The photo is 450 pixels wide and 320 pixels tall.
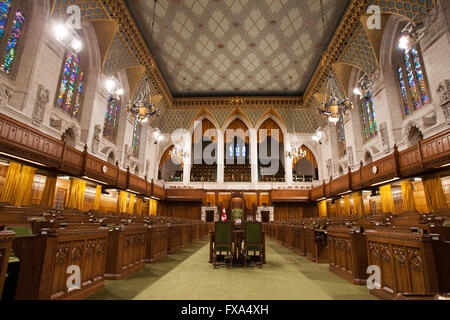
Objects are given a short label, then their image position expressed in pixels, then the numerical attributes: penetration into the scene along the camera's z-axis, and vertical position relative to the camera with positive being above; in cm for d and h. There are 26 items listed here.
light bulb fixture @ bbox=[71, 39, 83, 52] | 619 +447
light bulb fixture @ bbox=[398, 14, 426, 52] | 675 +579
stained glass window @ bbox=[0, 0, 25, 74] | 742 +588
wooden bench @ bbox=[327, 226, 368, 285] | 342 -59
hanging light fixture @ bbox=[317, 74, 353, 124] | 852 +404
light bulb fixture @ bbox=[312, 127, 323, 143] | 1273 +437
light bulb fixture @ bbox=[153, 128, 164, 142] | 1325 +452
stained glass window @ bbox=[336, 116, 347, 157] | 1594 +541
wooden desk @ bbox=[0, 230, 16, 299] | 167 -25
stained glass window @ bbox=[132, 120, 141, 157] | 1650 +542
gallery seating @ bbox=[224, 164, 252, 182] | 2094 +412
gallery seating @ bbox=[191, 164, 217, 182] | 2109 +399
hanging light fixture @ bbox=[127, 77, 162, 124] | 882 +396
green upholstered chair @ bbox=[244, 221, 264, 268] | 478 -43
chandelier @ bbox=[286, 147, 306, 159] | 1515 +413
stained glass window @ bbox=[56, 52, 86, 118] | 1003 +569
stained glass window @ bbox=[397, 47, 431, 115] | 934 +560
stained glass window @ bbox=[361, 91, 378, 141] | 1272 +548
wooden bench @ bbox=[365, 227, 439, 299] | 221 -45
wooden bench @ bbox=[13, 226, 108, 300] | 222 -48
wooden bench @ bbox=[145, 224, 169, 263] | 490 -58
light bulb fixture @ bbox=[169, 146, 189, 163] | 1501 +396
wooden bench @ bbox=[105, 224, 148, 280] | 355 -58
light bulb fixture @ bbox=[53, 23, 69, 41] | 625 +483
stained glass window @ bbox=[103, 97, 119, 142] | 1335 +549
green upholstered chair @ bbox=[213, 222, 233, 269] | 477 -42
